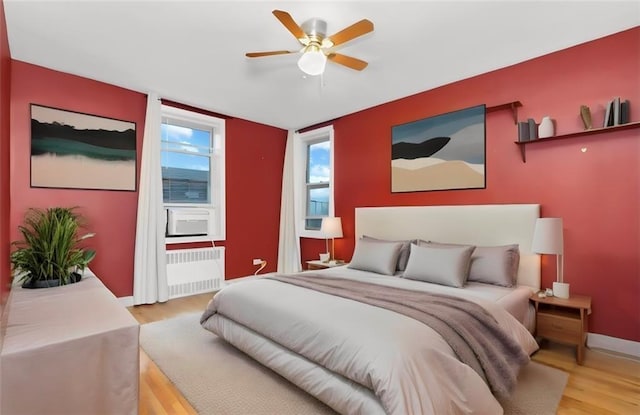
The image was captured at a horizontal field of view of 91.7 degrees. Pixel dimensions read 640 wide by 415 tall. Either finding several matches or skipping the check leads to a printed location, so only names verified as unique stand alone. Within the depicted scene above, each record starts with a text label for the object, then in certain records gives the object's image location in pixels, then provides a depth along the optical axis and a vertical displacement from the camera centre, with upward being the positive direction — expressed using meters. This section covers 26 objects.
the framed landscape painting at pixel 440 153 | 3.40 +0.67
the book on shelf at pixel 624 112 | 2.50 +0.78
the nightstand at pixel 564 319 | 2.40 -0.88
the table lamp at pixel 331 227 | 4.48 -0.26
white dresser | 1.32 -0.71
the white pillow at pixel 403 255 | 3.38 -0.50
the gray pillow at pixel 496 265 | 2.76 -0.51
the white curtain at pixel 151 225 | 3.78 -0.19
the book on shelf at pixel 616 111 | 2.49 +0.79
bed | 1.48 -0.70
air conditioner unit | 4.20 -0.17
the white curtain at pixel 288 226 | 5.36 -0.29
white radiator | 4.18 -0.85
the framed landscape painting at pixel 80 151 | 3.26 +0.67
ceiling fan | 2.18 +1.27
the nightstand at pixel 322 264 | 4.34 -0.78
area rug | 1.86 -1.19
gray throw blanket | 1.70 -0.70
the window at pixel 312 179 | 5.28 +0.54
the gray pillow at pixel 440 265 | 2.74 -0.52
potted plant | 2.47 -0.38
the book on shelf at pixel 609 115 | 2.53 +0.77
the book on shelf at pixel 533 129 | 2.96 +0.76
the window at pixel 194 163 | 4.38 +0.70
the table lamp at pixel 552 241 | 2.58 -0.27
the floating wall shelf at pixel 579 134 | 2.47 +0.66
